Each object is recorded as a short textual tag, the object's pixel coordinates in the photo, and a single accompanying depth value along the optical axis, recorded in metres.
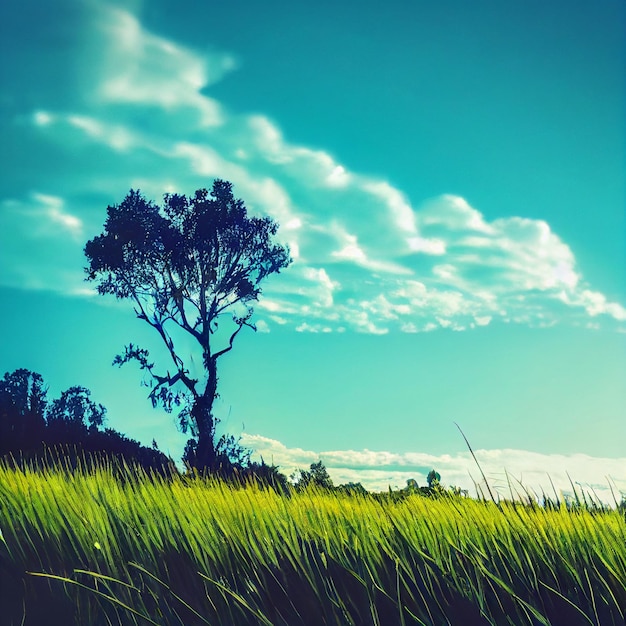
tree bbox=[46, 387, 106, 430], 22.08
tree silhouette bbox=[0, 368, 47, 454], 13.05
